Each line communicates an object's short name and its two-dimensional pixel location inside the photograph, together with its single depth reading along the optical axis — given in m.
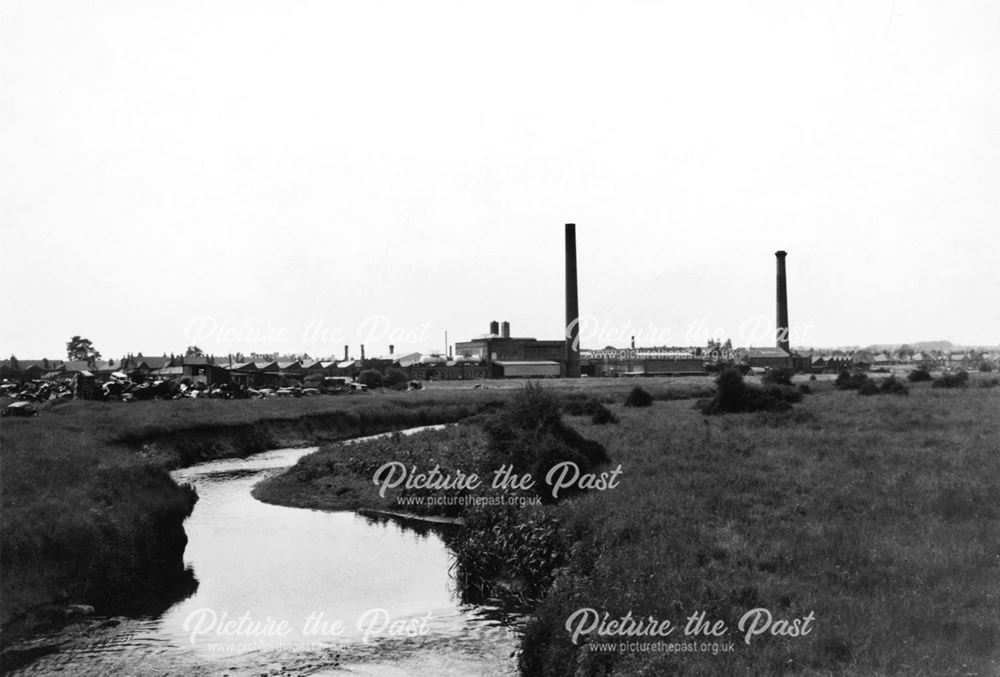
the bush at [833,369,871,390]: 75.19
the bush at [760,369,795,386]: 75.81
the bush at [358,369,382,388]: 104.94
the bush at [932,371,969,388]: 69.75
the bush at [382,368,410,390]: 102.50
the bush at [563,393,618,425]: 46.44
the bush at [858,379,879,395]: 61.28
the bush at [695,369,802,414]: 49.19
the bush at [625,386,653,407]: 60.25
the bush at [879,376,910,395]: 59.64
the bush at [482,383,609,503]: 28.19
